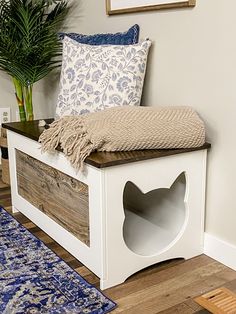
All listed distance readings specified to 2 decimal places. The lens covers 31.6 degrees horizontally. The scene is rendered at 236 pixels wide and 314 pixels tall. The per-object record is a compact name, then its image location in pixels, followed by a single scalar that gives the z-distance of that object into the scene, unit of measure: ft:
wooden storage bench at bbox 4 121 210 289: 5.05
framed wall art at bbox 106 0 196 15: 5.92
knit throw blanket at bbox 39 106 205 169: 5.01
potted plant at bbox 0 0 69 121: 8.14
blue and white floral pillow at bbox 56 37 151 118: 6.35
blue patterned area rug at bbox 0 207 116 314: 4.80
